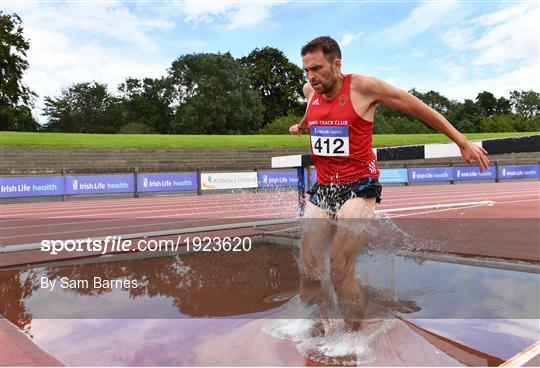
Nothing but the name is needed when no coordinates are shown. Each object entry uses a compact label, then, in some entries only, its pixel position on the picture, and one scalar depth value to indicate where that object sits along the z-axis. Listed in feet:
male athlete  8.80
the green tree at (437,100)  281.33
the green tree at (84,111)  232.53
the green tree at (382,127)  179.32
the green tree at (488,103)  290.35
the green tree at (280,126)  158.84
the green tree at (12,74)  148.36
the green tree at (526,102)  280.31
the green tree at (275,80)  228.84
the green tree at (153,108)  212.84
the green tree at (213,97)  188.24
